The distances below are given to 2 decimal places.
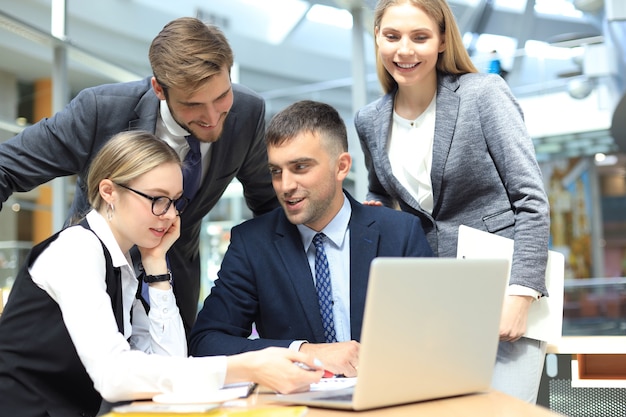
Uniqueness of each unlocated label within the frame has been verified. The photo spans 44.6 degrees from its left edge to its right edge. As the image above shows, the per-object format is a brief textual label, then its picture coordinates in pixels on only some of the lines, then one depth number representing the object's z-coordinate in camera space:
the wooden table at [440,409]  1.21
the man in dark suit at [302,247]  1.99
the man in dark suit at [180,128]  2.08
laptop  1.17
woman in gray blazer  1.94
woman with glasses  1.39
